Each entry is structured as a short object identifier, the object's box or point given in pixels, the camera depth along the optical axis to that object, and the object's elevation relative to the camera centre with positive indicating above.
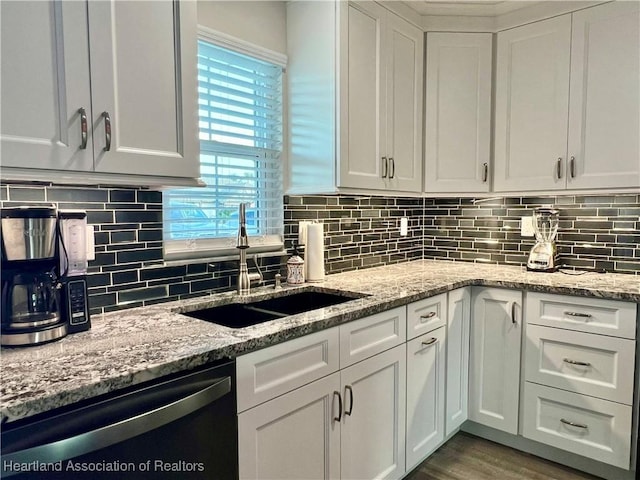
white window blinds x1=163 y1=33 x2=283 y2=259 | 1.94 +0.24
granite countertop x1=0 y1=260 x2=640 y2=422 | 0.95 -0.37
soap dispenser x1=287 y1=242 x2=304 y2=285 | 2.17 -0.29
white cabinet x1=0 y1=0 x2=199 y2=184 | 1.12 +0.35
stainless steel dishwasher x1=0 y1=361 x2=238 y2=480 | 0.88 -0.51
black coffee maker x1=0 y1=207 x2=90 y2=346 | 1.19 -0.19
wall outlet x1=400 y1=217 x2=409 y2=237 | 3.06 -0.10
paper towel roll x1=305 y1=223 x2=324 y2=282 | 2.22 -0.21
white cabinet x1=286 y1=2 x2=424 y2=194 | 2.13 +0.60
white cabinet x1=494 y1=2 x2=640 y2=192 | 2.25 +0.60
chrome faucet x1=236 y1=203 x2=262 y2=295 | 1.93 -0.20
